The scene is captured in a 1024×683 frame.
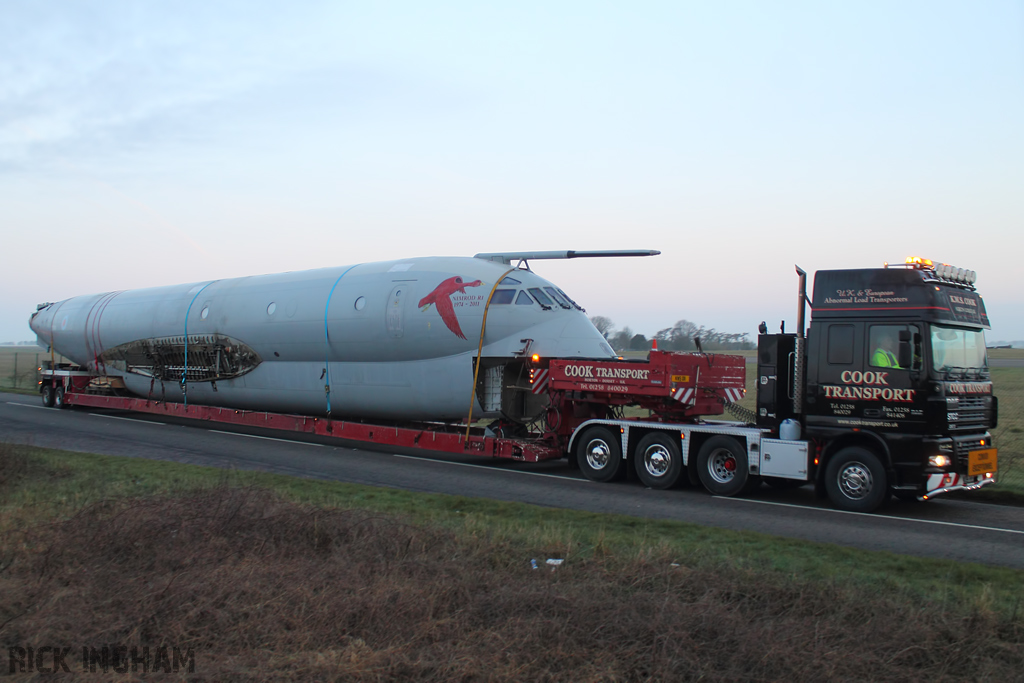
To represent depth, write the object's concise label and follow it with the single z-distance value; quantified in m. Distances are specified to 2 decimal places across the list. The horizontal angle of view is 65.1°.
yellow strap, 15.74
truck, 11.23
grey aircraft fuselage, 15.91
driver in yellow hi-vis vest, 11.43
